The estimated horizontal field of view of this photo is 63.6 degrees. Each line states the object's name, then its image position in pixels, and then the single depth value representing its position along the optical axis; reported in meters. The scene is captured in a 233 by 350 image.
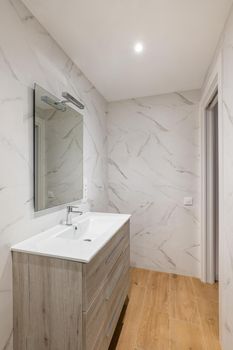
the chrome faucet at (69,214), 1.61
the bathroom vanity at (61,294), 0.97
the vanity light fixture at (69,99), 1.51
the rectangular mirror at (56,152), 1.36
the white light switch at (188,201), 2.44
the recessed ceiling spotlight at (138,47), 1.59
